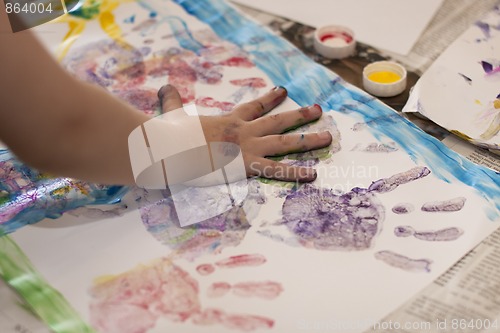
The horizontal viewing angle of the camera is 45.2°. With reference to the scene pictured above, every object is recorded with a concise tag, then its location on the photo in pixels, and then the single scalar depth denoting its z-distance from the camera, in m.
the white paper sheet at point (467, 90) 0.91
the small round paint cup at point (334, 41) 1.09
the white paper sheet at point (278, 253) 0.69
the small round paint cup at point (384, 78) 0.99
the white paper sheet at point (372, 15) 1.13
